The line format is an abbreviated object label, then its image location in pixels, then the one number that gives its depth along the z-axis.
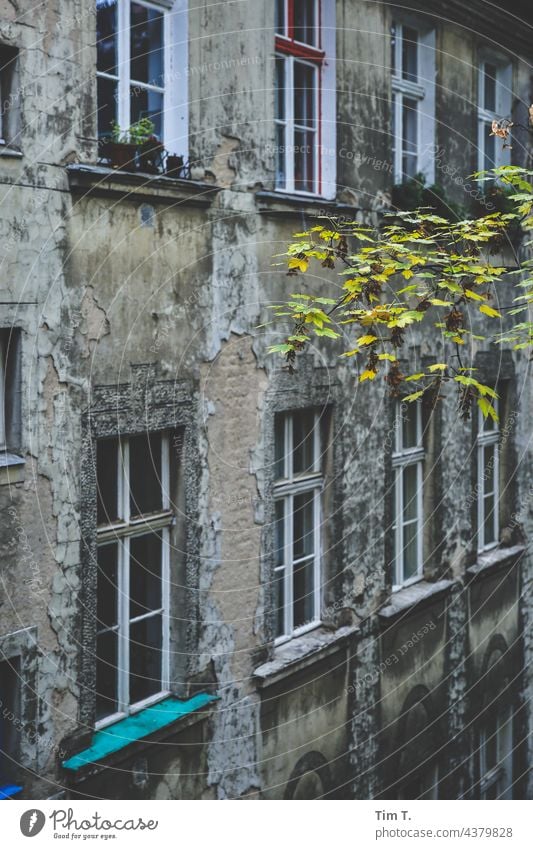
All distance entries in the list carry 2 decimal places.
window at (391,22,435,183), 10.59
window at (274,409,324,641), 9.02
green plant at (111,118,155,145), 7.16
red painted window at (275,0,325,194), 8.87
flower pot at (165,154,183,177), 7.52
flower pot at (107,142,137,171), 7.01
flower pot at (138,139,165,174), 7.29
